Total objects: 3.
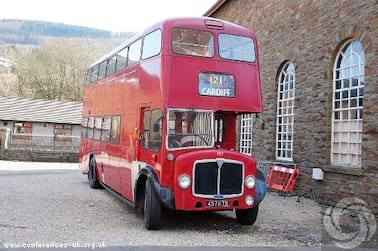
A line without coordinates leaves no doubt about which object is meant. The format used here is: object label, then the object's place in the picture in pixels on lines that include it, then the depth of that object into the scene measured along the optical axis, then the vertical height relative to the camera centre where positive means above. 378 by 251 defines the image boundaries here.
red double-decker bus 8.79 +0.37
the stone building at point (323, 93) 11.48 +1.31
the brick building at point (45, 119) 37.74 +1.12
